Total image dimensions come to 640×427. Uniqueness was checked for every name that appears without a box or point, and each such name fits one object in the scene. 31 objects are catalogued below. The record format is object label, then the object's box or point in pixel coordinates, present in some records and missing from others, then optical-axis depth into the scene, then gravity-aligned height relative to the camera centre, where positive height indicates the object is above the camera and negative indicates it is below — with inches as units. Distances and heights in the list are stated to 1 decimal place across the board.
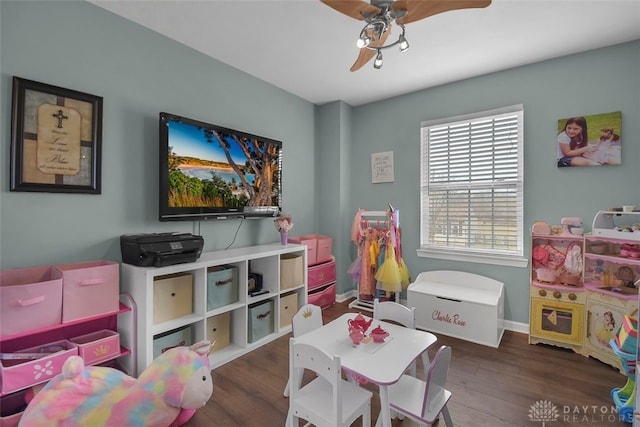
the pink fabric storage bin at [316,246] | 132.4 -15.7
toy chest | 103.7 -34.1
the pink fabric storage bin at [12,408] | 60.7 -42.4
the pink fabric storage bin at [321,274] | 132.1 -28.7
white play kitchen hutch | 89.0 -23.6
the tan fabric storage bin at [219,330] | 95.3 -38.7
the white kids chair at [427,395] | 50.4 -35.2
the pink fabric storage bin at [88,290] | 66.5 -18.3
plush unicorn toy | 54.3 -36.4
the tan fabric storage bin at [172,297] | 81.2 -24.1
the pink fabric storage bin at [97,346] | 69.3 -32.7
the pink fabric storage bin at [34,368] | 58.4 -32.5
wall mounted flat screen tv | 91.5 +14.1
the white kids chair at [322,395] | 48.9 -35.3
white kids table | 50.8 -27.5
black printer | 77.1 -9.8
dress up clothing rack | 128.0 -21.2
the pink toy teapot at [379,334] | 62.5 -25.8
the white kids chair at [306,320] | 72.6 -27.3
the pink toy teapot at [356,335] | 61.9 -25.7
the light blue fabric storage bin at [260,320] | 102.2 -38.2
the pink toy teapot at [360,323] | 64.6 -24.5
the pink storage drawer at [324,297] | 133.2 -38.8
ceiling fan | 57.7 +40.6
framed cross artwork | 67.9 +17.7
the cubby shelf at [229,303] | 76.6 -28.1
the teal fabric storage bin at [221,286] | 92.7 -23.7
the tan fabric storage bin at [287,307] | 114.8 -37.5
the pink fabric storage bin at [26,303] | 58.7 -18.8
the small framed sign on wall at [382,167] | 146.2 +22.7
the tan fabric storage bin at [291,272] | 114.8 -23.4
